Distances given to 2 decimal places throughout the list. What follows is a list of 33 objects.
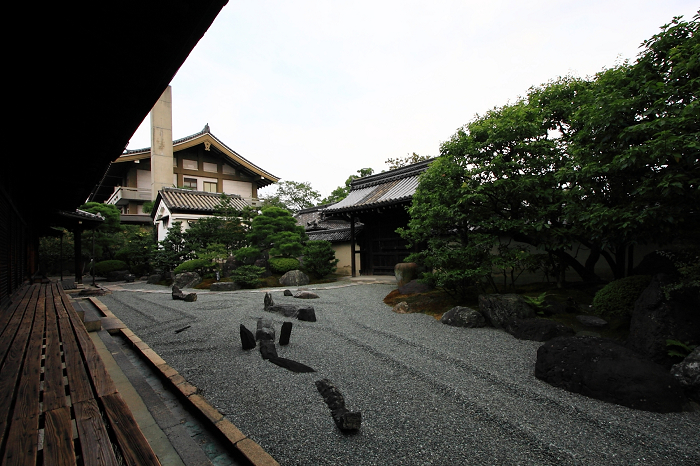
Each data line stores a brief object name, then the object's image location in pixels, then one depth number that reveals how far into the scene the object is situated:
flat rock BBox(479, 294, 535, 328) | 5.45
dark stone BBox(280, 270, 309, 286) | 13.12
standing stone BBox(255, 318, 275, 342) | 4.91
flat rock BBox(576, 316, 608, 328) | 4.93
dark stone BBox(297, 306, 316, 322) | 6.66
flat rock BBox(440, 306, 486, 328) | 5.80
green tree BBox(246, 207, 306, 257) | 13.98
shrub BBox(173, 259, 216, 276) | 13.82
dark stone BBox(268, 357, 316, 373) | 3.92
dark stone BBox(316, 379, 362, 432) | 2.53
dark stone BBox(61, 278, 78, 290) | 12.18
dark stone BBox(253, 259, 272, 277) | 14.38
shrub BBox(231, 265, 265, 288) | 12.37
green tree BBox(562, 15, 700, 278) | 3.35
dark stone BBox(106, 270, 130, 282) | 17.19
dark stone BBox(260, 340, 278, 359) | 4.34
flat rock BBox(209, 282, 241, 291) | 11.78
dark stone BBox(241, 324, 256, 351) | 4.68
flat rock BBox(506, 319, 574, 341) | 4.73
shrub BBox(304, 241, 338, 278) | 14.00
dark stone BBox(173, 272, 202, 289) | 13.09
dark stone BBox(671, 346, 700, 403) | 2.97
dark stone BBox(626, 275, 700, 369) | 3.45
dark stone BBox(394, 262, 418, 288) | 10.73
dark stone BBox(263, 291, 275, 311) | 7.75
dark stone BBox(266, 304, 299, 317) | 7.13
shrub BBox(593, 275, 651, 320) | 4.34
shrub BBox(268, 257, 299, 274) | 13.61
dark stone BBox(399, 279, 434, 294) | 8.80
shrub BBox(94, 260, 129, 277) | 17.42
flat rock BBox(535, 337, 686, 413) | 2.94
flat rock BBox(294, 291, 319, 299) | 9.55
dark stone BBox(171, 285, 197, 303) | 9.25
